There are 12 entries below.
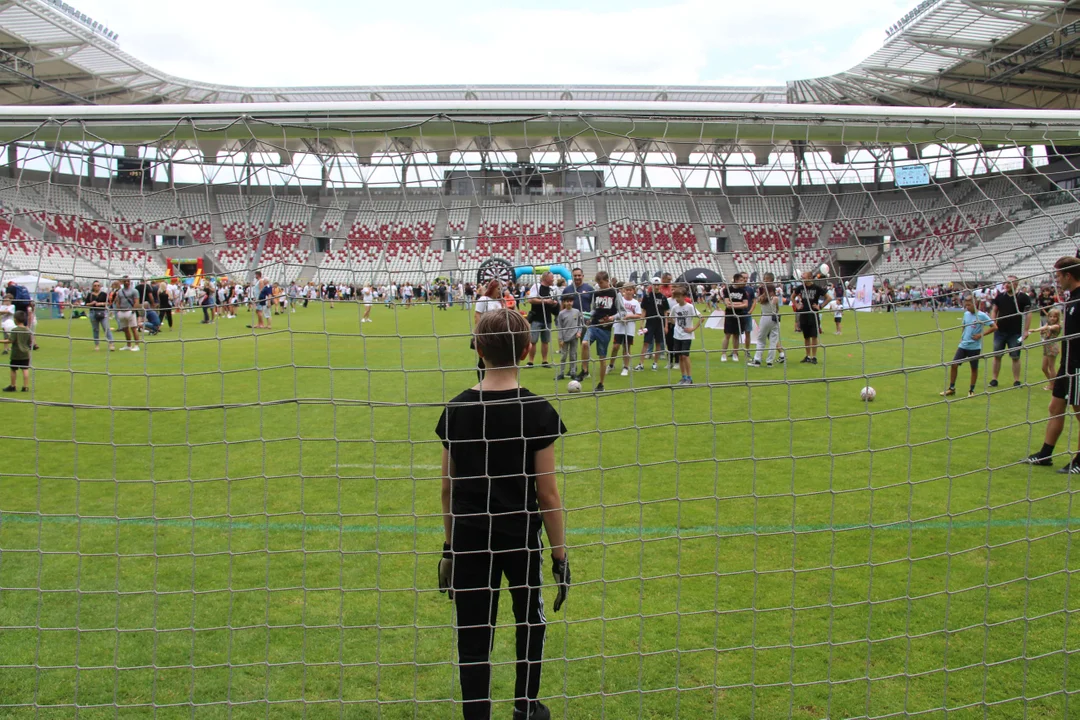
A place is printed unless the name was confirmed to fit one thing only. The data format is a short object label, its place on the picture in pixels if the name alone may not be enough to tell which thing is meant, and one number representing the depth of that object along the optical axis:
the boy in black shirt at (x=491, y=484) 2.80
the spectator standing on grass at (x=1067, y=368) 5.08
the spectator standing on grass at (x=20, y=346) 10.14
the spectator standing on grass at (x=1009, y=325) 9.03
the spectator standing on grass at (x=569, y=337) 11.70
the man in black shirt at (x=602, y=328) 11.54
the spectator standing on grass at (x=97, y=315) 8.48
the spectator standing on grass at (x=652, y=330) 11.85
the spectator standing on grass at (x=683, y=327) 11.39
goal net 3.51
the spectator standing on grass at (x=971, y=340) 9.39
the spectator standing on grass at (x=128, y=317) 13.21
